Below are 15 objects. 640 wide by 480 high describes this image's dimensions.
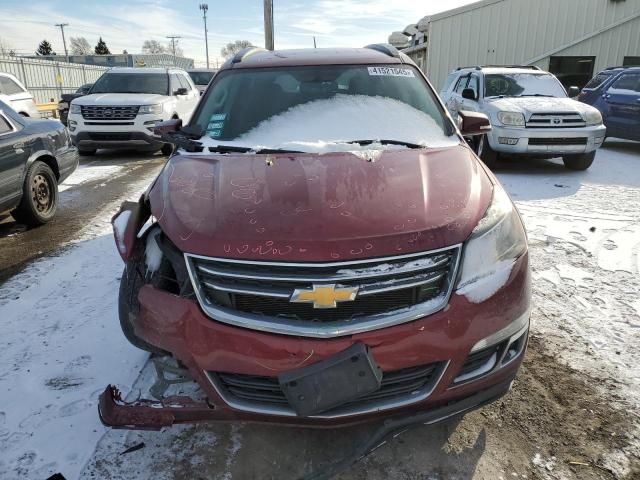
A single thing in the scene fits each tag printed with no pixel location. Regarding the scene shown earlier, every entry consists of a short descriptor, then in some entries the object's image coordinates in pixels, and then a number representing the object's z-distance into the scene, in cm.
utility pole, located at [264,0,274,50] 1798
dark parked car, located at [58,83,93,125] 1130
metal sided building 1891
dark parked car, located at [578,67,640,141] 980
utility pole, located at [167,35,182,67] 8444
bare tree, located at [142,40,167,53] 9644
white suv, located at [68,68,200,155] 964
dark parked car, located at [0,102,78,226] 512
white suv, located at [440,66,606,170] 793
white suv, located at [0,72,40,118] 1081
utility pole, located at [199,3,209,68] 6975
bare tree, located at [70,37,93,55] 9531
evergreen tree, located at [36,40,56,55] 9144
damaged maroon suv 189
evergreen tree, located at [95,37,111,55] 8994
